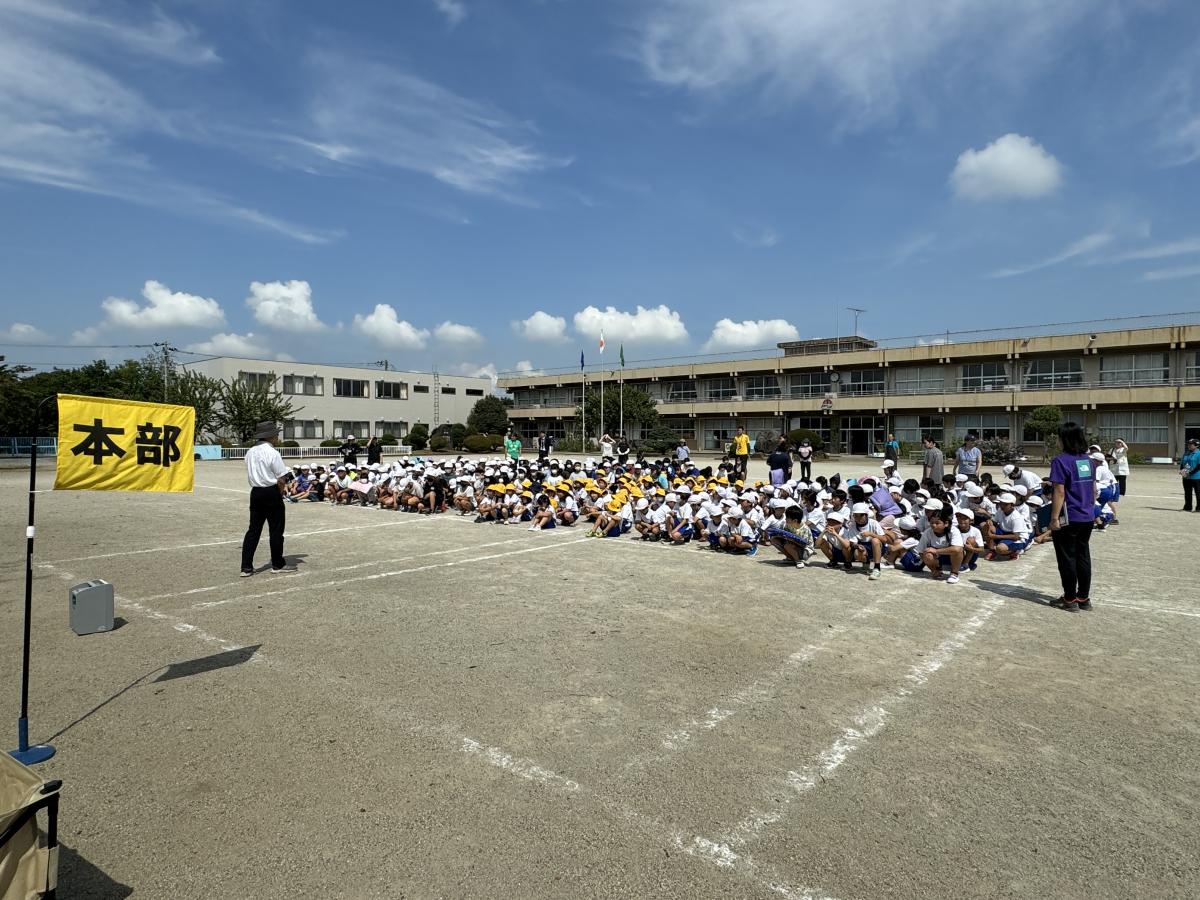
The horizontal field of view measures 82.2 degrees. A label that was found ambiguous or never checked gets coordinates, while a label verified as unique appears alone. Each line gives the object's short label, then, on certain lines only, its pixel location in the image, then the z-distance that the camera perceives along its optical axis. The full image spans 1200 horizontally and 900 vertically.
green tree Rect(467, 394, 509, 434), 64.25
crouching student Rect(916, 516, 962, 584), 8.02
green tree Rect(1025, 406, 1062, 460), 33.19
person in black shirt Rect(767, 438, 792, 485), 13.82
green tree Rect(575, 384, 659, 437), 48.81
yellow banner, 4.19
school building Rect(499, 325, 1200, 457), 35.59
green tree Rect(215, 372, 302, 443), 48.47
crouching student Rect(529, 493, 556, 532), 12.30
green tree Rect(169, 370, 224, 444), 48.50
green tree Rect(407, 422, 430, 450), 55.06
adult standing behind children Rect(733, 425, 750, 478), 21.64
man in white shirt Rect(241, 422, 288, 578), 7.80
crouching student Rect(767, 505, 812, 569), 8.79
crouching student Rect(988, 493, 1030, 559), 9.34
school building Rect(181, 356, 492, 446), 55.35
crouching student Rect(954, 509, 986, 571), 8.15
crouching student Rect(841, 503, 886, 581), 8.34
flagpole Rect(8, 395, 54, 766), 3.54
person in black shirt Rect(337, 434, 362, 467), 21.19
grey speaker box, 4.25
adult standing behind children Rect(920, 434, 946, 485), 13.78
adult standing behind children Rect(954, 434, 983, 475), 13.74
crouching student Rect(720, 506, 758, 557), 9.53
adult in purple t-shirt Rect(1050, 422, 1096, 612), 6.57
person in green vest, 25.48
